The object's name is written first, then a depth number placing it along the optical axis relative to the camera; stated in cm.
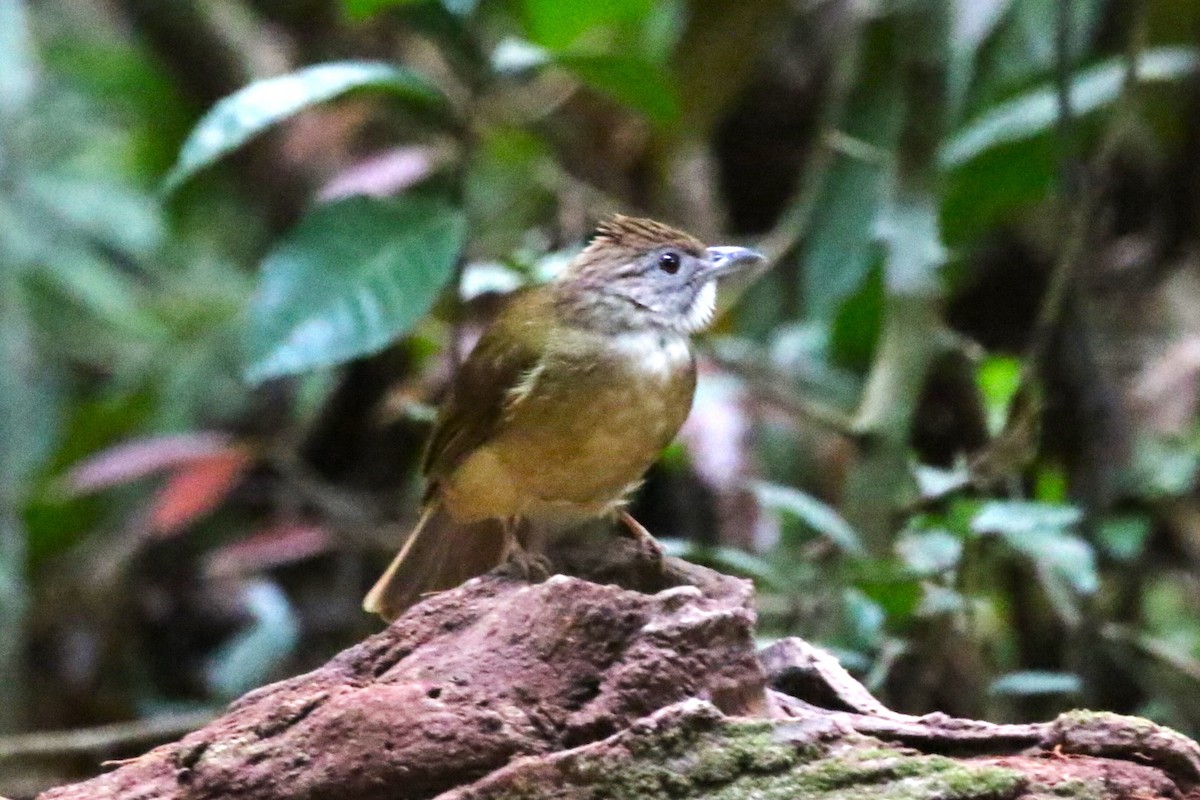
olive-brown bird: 629
